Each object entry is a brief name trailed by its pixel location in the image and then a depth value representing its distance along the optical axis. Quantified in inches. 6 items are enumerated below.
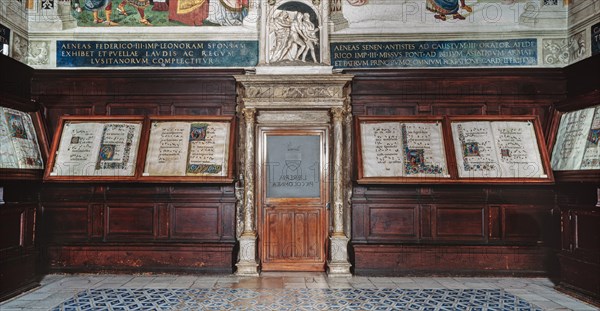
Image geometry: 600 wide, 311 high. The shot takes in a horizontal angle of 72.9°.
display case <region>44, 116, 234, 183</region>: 213.0
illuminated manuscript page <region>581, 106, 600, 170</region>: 185.9
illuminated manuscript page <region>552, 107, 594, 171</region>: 197.2
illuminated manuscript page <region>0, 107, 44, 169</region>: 191.0
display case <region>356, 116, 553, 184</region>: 211.0
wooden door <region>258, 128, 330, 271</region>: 222.8
